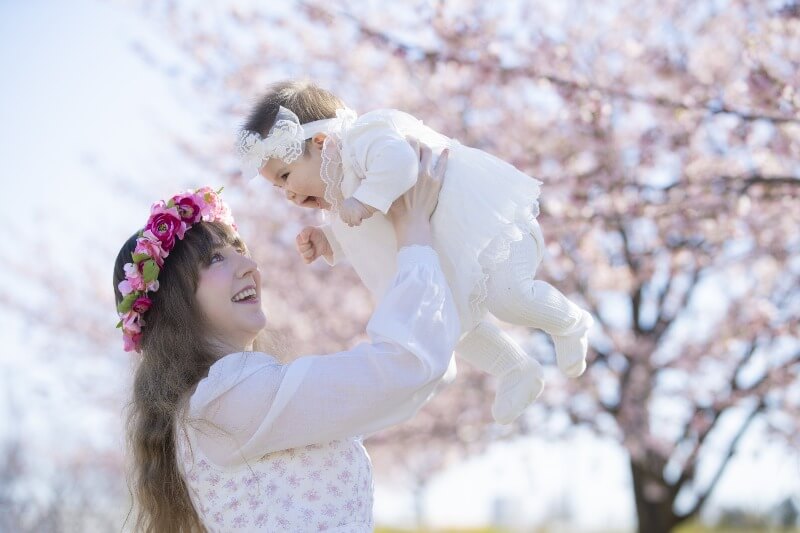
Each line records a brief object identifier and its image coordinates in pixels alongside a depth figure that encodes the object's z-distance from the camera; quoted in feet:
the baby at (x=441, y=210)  7.50
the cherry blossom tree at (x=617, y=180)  16.35
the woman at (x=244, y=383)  6.94
